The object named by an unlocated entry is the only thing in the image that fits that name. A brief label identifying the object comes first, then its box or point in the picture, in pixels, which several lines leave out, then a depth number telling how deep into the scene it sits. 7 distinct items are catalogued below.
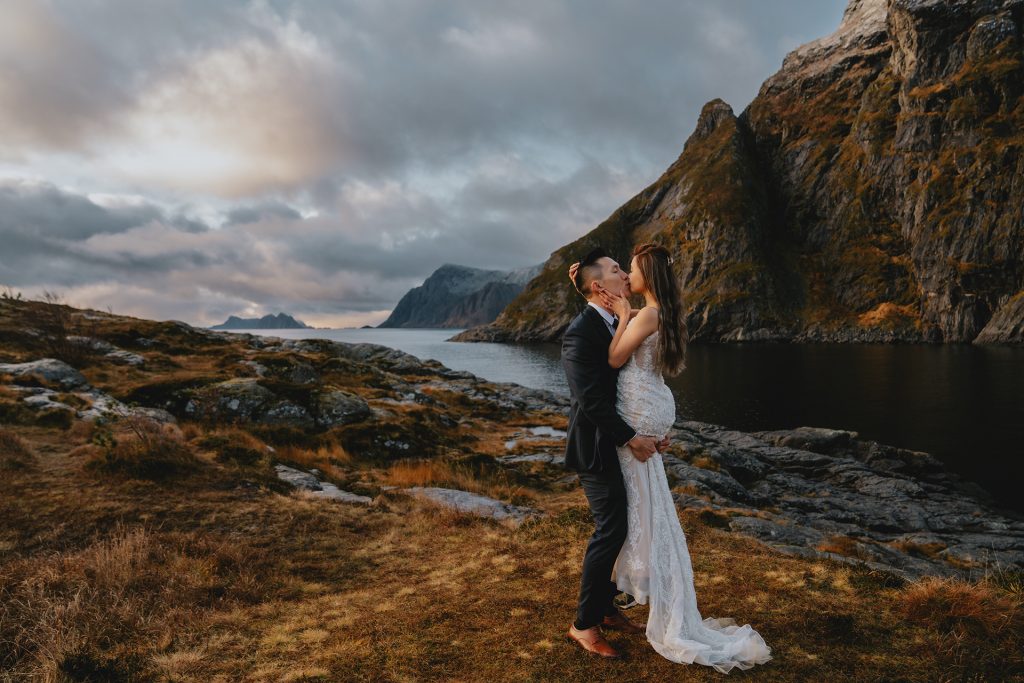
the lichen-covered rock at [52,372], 20.52
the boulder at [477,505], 12.26
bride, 5.16
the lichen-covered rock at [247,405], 21.50
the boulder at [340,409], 22.88
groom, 5.14
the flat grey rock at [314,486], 13.19
